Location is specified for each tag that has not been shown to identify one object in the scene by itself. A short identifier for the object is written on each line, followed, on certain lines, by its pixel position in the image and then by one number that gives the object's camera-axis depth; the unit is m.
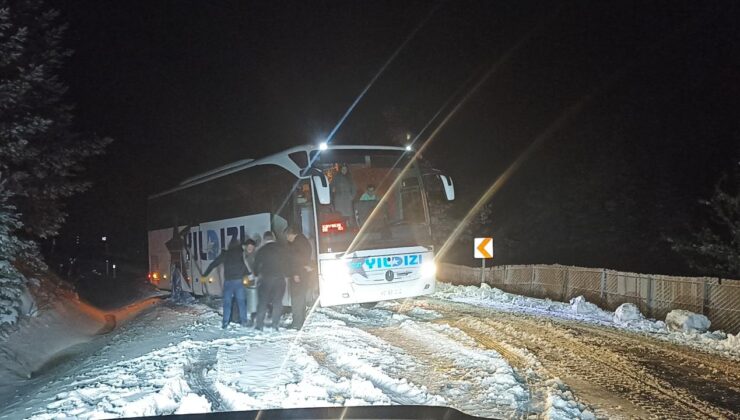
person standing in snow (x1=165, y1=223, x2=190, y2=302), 20.28
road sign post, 19.89
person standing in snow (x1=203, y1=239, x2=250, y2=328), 12.86
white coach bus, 12.91
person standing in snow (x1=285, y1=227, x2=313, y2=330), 12.28
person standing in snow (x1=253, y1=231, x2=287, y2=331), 12.16
